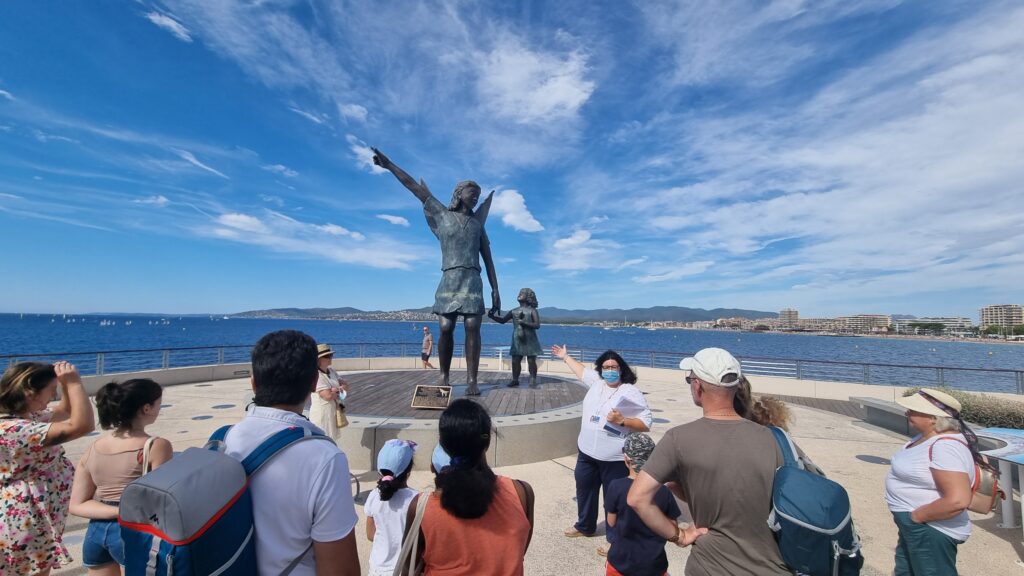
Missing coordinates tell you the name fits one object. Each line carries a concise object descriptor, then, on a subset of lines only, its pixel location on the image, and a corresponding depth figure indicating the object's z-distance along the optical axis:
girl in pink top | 2.50
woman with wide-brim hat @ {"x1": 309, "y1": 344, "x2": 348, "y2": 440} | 4.96
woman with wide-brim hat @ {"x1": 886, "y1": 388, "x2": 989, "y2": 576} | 2.53
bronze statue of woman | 7.63
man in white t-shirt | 1.47
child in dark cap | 2.72
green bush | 7.36
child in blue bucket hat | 2.40
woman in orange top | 1.90
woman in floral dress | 2.43
